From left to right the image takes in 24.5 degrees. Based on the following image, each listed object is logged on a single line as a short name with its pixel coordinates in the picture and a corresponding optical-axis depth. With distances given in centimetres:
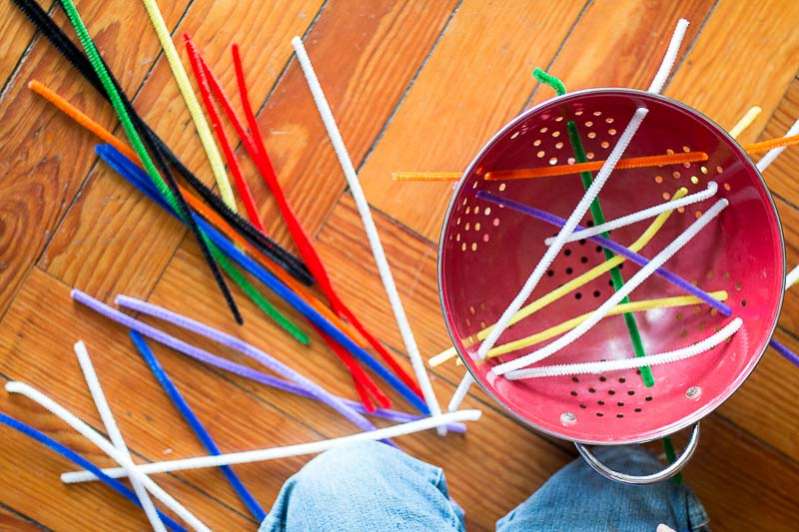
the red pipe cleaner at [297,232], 131
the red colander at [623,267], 120
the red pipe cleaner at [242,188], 131
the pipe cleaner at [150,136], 131
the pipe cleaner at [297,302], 131
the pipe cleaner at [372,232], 131
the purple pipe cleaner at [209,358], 132
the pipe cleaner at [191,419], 132
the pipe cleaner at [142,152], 130
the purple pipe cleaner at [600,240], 125
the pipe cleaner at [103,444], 131
